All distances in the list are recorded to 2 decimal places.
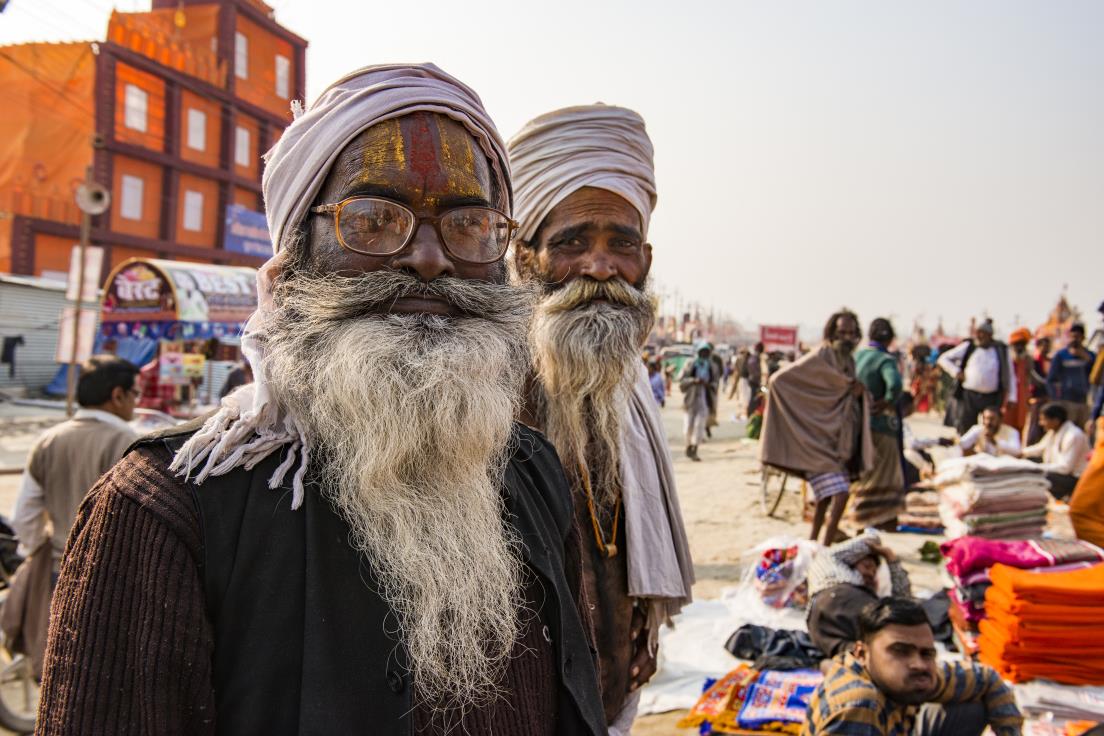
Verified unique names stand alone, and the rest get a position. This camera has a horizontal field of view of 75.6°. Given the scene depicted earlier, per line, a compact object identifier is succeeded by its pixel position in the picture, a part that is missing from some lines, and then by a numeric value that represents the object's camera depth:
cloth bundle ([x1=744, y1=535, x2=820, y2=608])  5.57
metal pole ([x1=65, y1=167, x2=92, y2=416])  8.95
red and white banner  31.05
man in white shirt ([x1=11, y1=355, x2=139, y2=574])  3.60
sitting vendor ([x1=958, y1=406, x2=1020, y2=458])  8.29
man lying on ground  4.39
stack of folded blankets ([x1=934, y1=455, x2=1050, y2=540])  5.39
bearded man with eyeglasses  1.01
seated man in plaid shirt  3.13
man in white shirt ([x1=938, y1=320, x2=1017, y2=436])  10.10
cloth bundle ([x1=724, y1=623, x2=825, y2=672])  4.61
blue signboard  27.30
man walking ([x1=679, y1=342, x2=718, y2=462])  13.22
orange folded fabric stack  3.59
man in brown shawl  6.57
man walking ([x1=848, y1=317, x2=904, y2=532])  7.21
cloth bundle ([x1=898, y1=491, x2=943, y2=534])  7.68
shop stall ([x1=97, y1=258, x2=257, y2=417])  14.70
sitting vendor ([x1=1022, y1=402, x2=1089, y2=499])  7.66
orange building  24.14
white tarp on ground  4.48
